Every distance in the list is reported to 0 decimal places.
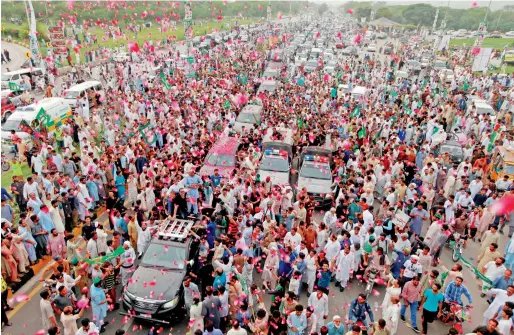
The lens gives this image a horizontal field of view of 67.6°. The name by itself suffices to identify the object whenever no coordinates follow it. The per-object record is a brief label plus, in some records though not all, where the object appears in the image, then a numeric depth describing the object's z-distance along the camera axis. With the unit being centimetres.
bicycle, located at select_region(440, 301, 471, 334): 776
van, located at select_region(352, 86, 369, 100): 2222
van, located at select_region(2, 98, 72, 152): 1566
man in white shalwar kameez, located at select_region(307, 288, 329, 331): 715
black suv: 748
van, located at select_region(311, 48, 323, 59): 3916
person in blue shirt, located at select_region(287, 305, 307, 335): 668
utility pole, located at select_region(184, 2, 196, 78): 2239
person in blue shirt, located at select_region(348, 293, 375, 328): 710
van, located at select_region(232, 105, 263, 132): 1720
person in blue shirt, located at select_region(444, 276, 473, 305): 748
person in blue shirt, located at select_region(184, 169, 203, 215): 1127
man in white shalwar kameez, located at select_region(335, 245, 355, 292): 865
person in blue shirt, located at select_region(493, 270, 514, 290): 773
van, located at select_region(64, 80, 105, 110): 2029
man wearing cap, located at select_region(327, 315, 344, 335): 644
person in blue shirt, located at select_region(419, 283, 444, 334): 738
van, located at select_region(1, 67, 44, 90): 2399
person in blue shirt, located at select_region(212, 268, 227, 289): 746
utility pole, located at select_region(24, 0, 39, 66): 2611
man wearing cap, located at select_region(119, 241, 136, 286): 810
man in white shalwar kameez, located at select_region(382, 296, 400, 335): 697
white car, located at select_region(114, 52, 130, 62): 3551
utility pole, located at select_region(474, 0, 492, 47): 3088
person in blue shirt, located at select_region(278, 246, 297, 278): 847
